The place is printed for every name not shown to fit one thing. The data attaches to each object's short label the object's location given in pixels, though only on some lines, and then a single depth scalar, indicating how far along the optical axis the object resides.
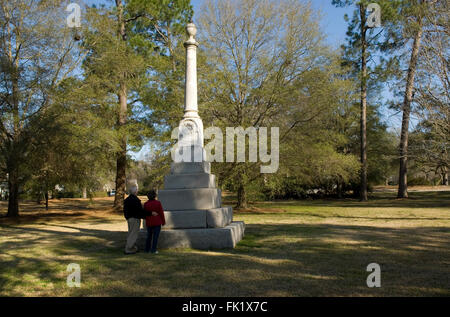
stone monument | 8.42
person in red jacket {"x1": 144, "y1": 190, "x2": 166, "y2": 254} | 7.86
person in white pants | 7.98
